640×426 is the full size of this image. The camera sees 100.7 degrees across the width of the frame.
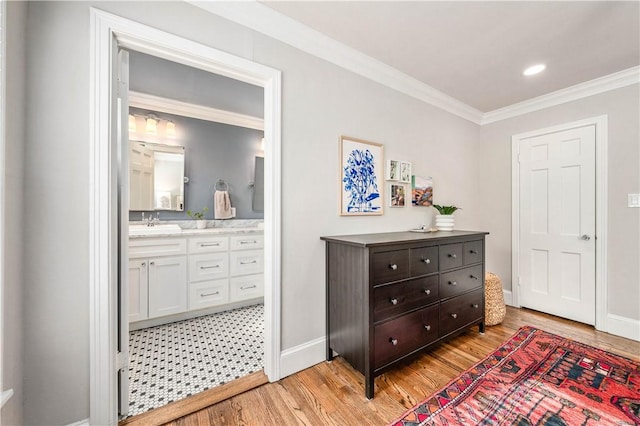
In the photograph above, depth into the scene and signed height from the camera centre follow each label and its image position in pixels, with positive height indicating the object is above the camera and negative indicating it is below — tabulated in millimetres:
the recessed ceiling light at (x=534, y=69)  2346 +1301
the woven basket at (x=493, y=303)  2670 -915
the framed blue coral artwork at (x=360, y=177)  2174 +310
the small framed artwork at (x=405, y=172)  2589 +406
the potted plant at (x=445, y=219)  2709 -62
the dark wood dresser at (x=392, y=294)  1673 -585
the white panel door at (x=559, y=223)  2686 -112
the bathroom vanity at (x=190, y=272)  2570 -648
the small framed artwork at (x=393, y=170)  2492 +412
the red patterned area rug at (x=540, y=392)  1460 -1125
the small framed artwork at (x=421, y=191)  2727 +233
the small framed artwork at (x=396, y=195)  2527 +172
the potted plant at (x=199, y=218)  3326 -68
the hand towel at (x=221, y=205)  3477 +102
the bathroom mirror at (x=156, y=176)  3002 +429
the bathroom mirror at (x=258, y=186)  3824 +379
